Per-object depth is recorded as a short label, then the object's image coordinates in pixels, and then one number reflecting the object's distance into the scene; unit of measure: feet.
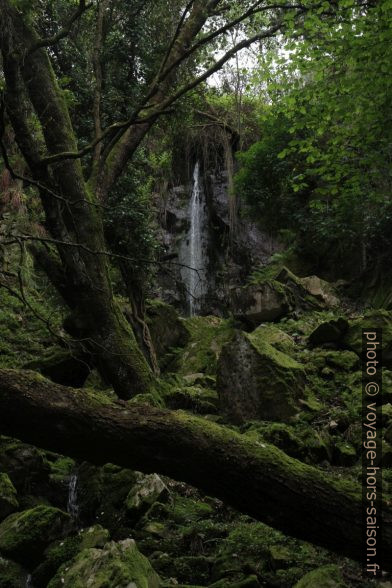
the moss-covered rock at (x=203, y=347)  30.19
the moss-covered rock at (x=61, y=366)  23.66
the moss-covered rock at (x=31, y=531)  11.73
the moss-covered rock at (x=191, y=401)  21.59
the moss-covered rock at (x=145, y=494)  14.06
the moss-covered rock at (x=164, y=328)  33.65
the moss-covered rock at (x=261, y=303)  33.22
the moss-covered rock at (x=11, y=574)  11.10
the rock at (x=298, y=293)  34.77
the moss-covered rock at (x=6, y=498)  13.83
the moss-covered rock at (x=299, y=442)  15.89
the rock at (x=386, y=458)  14.57
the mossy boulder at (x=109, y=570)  8.89
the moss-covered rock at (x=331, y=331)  24.98
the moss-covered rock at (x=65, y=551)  11.23
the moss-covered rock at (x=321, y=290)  36.40
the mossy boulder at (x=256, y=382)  19.79
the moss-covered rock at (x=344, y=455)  15.92
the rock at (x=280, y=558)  10.93
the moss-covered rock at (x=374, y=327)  21.25
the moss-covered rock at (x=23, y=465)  15.55
